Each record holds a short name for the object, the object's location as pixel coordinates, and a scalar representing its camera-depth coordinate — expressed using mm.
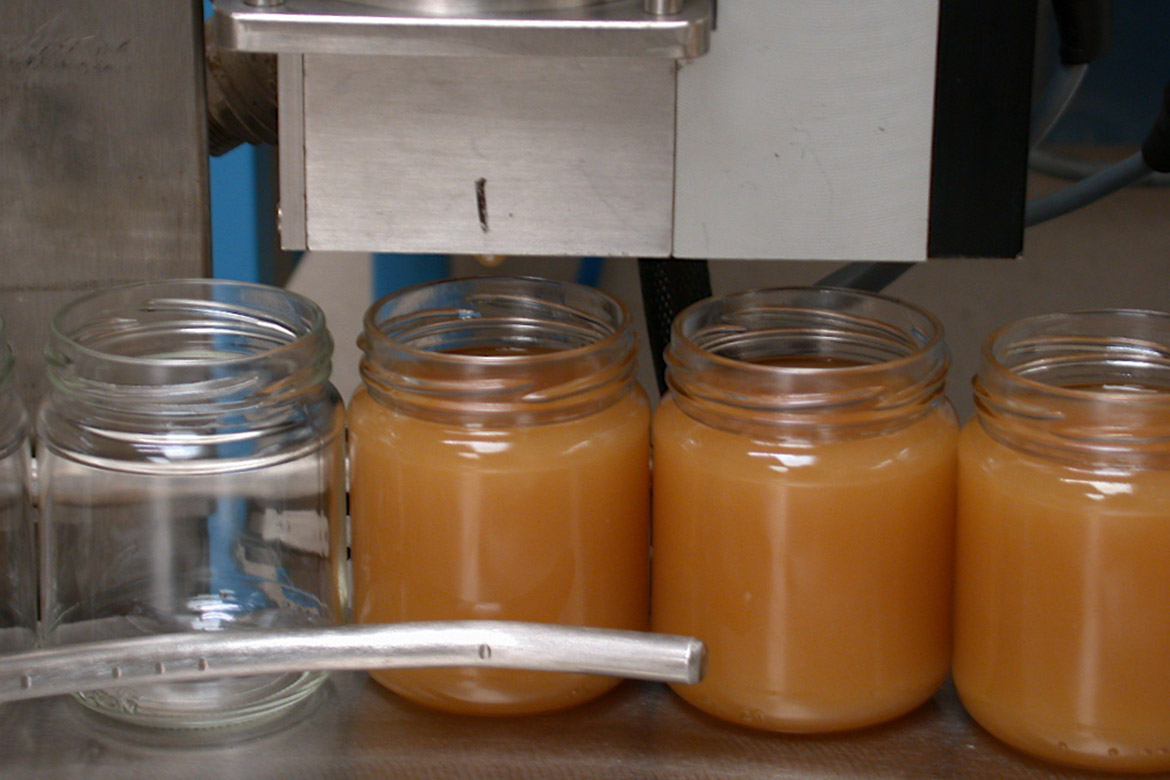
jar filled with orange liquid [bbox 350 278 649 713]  655
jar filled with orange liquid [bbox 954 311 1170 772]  630
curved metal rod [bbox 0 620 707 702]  629
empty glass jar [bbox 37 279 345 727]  659
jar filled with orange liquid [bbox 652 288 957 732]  647
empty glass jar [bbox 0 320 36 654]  680
